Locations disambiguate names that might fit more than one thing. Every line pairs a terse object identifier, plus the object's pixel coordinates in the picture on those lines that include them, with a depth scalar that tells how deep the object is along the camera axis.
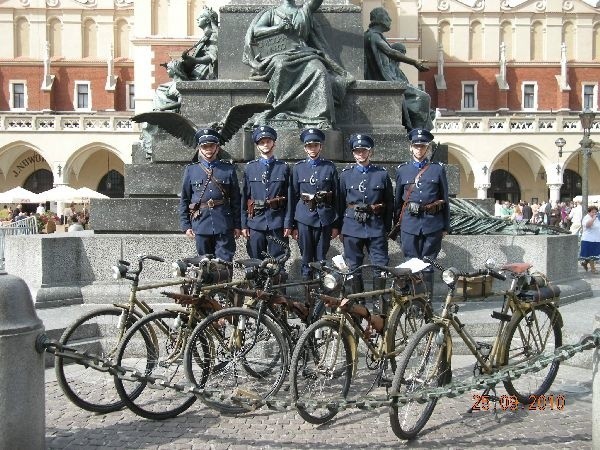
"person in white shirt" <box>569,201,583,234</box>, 18.12
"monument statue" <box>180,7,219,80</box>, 9.44
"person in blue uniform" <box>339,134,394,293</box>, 6.30
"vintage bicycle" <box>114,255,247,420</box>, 4.80
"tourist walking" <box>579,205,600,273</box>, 13.97
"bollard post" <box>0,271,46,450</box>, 3.84
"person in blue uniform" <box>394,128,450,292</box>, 6.33
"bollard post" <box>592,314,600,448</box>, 3.93
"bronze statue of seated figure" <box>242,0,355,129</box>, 8.28
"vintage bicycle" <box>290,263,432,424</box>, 4.70
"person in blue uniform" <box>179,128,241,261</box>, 6.37
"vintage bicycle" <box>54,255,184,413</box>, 4.89
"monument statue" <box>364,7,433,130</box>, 9.31
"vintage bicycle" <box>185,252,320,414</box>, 4.84
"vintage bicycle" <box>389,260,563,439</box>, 4.47
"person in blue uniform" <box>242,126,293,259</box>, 6.48
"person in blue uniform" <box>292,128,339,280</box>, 6.39
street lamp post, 20.06
